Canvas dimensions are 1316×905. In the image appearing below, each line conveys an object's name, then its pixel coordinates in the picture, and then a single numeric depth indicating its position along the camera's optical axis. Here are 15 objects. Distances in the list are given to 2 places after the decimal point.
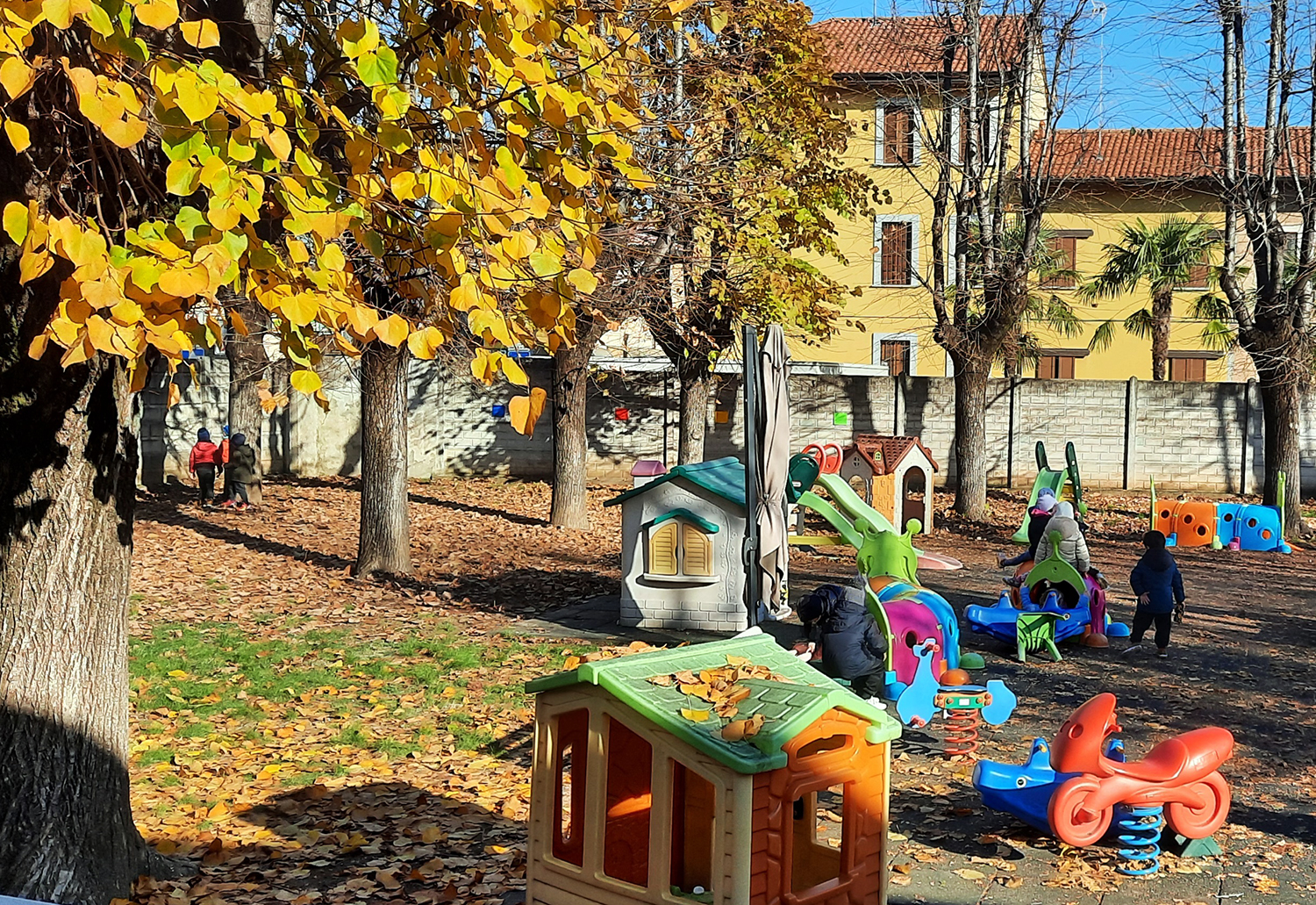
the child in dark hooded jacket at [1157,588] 10.70
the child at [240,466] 18.48
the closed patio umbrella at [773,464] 10.41
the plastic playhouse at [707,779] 4.38
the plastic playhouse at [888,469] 19.47
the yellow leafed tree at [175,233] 3.71
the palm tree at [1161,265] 28.03
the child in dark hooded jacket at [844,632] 7.98
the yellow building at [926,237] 33.72
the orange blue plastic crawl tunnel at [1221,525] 17.94
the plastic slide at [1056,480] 17.50
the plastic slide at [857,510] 13.20
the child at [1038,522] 12.97
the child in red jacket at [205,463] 19.47
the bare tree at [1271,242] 18.08
